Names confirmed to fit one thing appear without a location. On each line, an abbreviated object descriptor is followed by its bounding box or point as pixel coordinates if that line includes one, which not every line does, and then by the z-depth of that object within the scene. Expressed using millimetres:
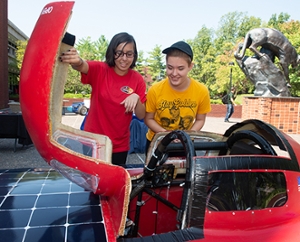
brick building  17062
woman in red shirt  2277
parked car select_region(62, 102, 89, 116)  17830
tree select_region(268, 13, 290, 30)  42406
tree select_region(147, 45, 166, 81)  38000
